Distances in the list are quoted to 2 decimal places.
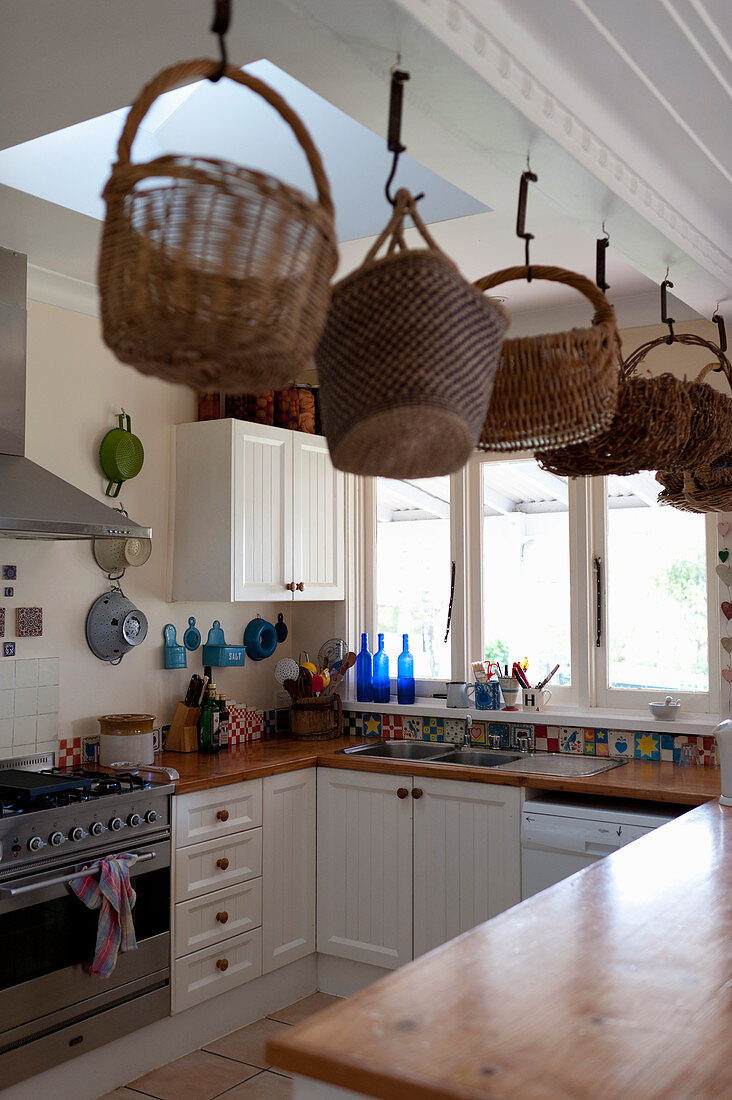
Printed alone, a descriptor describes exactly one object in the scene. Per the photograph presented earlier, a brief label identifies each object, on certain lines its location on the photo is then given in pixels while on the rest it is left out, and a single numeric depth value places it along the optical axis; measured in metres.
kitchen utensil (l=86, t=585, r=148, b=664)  3.78
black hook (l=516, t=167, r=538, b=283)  1.77
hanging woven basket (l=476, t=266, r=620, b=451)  1.53
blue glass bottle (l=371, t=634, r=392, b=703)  4.51
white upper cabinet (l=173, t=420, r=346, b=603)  4.00
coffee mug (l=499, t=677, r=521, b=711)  4.20
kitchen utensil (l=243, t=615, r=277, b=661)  4.51
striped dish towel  2.92
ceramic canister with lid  3.61
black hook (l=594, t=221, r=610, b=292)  2.11
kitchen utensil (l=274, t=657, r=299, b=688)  4.54
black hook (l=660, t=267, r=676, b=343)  2.34
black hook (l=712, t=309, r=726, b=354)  2.69
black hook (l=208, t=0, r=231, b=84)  1.10
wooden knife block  4.00
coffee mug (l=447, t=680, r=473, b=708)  4.27
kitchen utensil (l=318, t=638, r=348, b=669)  4.62
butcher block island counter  1.23
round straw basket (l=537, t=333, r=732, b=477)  1.92
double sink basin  3.62
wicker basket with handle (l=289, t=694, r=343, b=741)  4.40
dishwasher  3.21
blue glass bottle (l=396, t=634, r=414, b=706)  4.46
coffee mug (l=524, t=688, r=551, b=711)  4.09
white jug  2.84
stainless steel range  2.78
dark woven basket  1.24
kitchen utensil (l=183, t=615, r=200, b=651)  4.21
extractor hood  3.14
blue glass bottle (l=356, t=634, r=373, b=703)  4.55
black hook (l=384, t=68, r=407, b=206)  1.40
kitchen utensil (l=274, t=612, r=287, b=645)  4.75
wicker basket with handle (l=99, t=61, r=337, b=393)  1.02
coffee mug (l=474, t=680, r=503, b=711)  4.18
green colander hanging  3.84
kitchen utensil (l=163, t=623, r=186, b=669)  4.09
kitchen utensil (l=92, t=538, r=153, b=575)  3.81
